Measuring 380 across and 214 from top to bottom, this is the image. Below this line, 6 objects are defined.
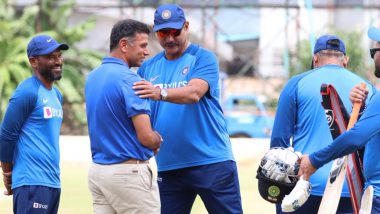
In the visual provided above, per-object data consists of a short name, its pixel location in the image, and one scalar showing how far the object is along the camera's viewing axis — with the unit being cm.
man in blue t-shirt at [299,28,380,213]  1091
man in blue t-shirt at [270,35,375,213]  1315
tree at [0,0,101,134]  5018
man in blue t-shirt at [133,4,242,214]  1396
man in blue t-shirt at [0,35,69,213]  1357
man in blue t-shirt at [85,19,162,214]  1220
